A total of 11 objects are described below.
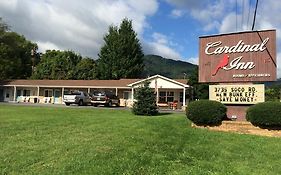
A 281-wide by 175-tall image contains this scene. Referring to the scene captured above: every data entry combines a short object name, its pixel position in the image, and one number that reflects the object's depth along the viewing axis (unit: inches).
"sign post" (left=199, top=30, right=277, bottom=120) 378.1
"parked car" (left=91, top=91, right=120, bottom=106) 854.2
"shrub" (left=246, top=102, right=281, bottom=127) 323.8
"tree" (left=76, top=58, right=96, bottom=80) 1479.9
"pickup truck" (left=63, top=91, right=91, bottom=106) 869.2
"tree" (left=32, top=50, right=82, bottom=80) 1482.7
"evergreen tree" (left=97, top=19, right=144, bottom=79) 1454.1
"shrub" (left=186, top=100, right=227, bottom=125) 356.0
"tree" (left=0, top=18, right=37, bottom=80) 1335.7
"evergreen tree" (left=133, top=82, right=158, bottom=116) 545.8
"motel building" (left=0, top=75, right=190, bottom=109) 931.8
